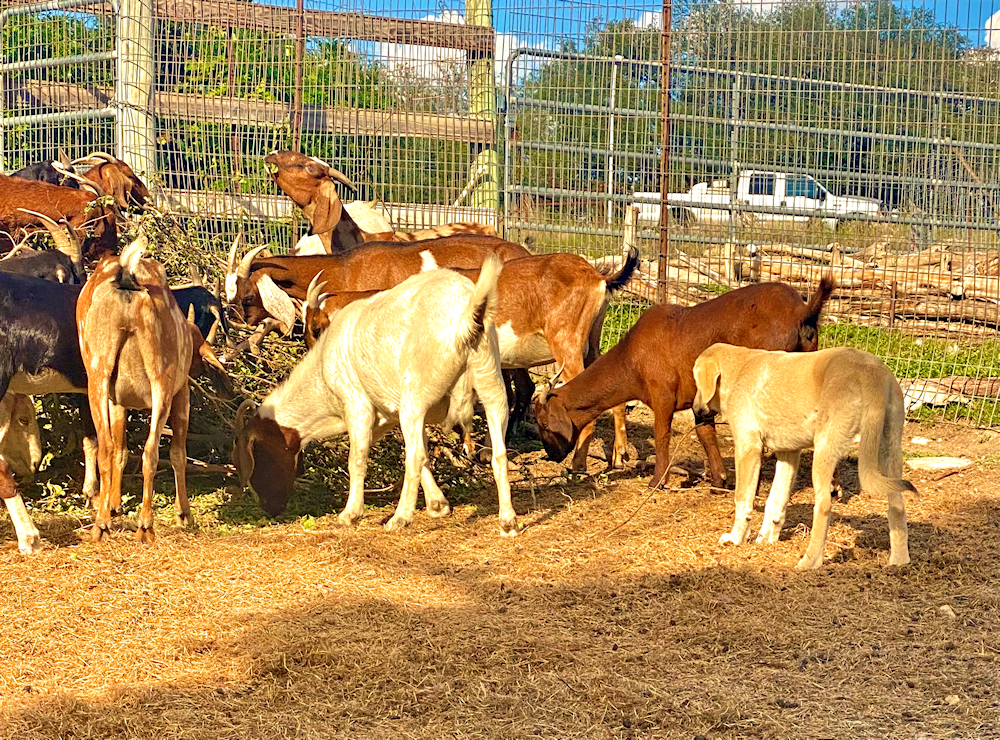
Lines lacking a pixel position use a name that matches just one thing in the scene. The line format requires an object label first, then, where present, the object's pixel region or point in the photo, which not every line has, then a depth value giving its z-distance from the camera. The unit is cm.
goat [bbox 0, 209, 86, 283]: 817
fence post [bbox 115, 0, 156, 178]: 1190
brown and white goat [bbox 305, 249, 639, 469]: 952
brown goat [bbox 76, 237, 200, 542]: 660
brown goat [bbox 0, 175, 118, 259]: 958
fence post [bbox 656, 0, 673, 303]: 1158
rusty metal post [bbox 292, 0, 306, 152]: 1206
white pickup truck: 1146
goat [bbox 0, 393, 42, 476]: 770
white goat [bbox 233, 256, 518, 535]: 712
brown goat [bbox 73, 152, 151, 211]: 1023
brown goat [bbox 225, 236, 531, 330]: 944
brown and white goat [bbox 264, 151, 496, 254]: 1108
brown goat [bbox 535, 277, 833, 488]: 837
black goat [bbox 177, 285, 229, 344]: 825
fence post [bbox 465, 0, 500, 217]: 1215
